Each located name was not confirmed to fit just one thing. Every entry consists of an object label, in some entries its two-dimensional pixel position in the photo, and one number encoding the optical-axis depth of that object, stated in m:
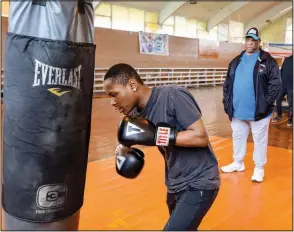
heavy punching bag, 1.33
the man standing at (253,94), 3.59
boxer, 1.64
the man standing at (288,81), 6.94
